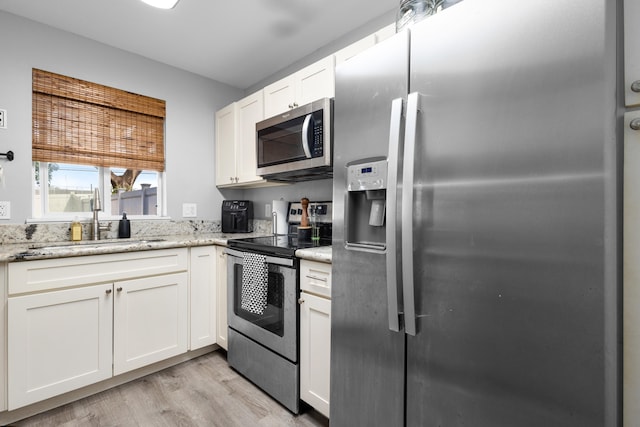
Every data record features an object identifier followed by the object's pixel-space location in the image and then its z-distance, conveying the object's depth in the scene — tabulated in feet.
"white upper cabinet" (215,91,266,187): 8.18
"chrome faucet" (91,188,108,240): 7.35
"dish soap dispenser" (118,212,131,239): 7.87
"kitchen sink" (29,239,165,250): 6.06
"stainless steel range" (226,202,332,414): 5.34
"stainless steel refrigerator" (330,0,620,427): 2.24
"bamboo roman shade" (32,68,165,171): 6.93
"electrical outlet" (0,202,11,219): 6.47
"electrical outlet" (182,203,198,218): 9.23
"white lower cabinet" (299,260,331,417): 4.86
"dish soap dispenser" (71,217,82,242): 7.13
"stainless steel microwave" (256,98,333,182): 5.80
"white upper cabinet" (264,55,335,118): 6.18
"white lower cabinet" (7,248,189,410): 5.19
